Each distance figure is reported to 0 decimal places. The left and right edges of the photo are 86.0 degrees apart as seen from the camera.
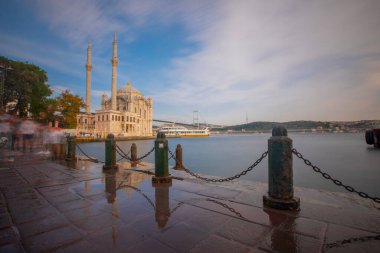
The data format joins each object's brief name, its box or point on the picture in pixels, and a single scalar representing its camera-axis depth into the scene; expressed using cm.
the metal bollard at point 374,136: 3533
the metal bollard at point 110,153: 734
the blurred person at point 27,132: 2036
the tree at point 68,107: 4056
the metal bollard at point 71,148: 1001
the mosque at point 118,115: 6788
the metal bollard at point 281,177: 339
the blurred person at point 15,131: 2050
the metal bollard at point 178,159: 1010
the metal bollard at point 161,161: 539
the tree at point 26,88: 2966
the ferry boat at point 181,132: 13623
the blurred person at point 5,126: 1866
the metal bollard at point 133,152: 1202
